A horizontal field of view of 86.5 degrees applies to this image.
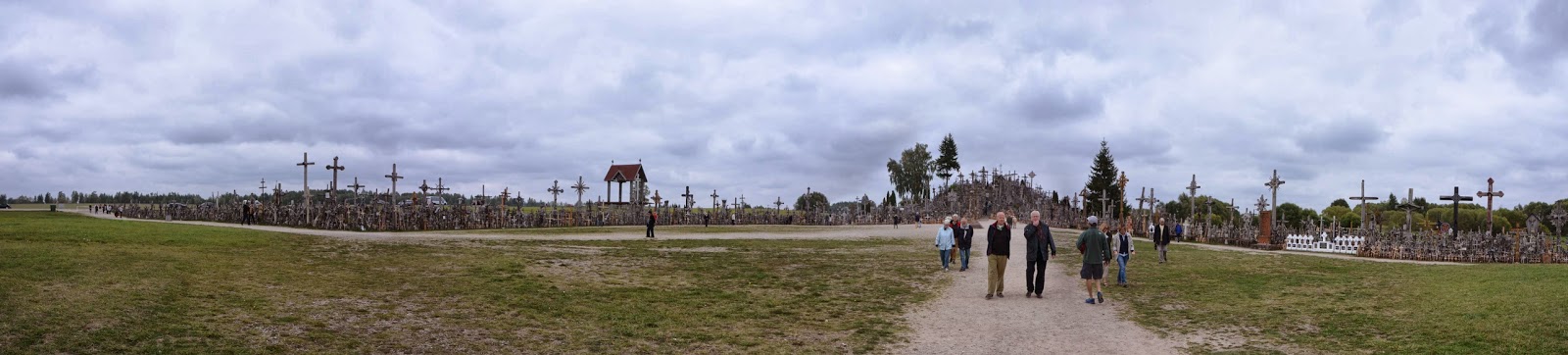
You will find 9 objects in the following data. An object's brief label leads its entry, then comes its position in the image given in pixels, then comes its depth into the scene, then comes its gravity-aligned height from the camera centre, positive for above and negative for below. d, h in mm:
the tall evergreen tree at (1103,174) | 91688 +3315
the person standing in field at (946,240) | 22078 -1056
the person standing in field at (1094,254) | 15148 -934
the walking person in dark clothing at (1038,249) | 15891 -893
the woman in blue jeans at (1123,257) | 18281 -1188
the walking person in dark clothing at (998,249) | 15641 -900
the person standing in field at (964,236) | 21344 -925
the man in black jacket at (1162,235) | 25391 -952
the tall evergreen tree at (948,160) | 99125 +4865
